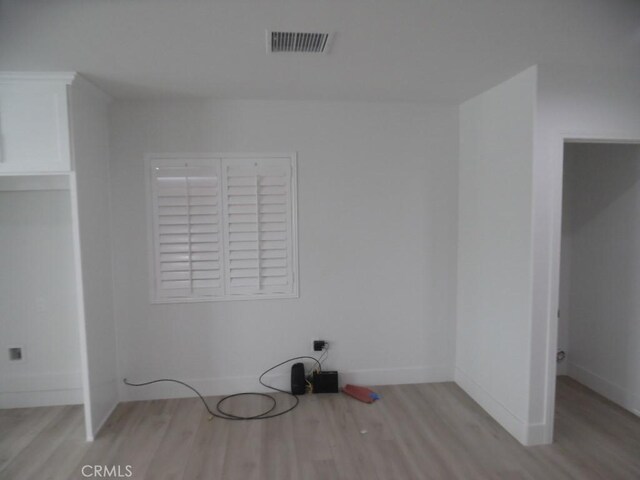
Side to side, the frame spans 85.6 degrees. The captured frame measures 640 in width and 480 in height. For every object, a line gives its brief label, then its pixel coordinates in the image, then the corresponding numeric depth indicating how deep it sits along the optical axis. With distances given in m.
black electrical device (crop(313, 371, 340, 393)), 2.99
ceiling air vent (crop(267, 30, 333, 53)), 1.82
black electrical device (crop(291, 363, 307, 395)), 2.95
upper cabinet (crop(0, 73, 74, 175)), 2.21
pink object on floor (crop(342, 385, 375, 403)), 2.88
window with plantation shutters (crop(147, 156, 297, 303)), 2.87
